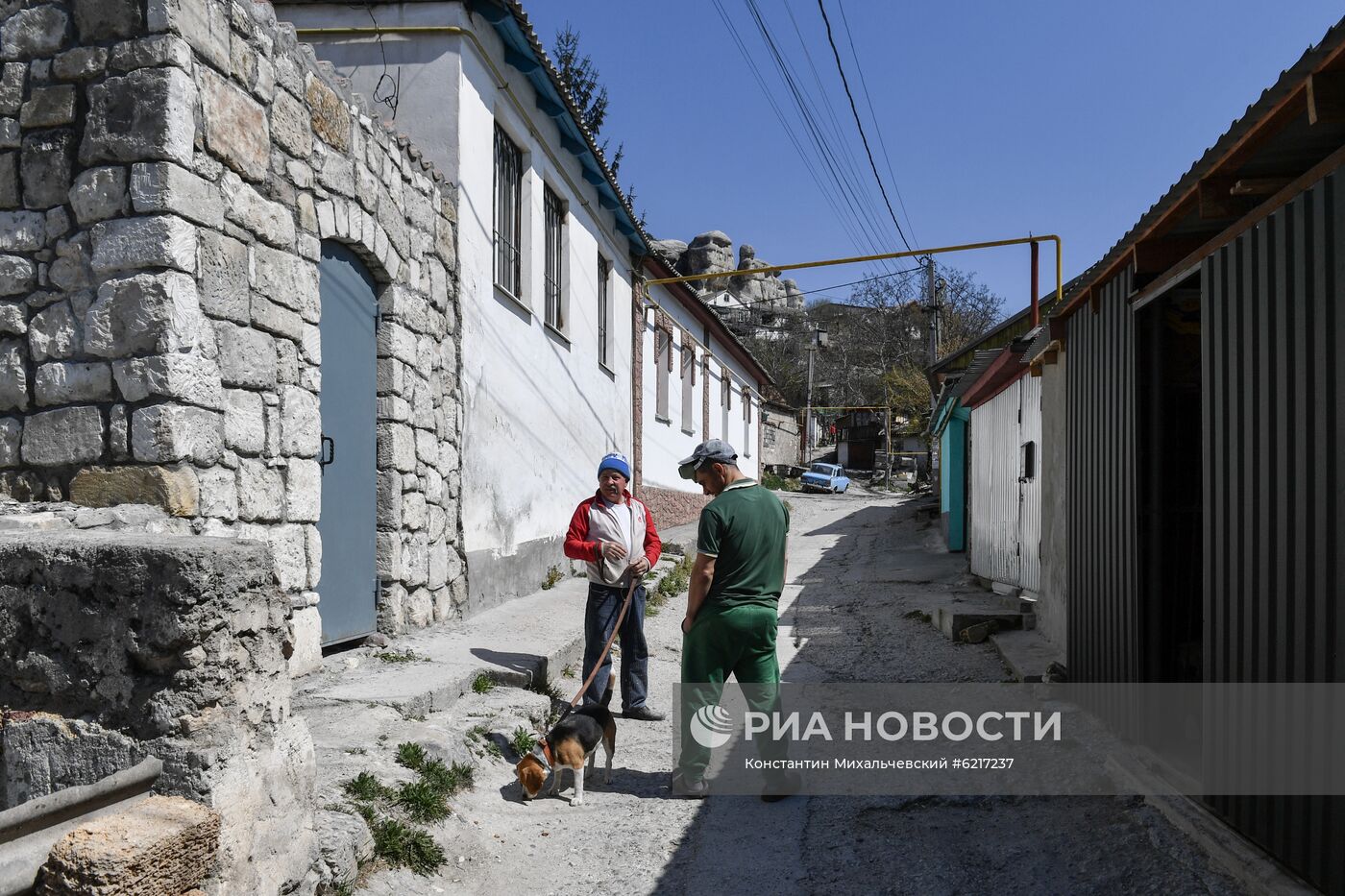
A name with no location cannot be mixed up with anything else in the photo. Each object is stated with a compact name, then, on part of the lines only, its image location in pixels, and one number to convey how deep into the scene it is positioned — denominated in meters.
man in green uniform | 4.32
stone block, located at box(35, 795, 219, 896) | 2.09
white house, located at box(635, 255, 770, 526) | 15.27
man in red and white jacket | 5.61
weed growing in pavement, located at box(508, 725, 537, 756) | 4.96
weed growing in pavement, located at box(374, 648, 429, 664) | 5.63
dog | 4.30
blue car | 32.41
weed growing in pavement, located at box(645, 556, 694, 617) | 10.05
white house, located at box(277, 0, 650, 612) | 7.45
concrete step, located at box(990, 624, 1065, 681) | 6.27
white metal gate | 8.39
